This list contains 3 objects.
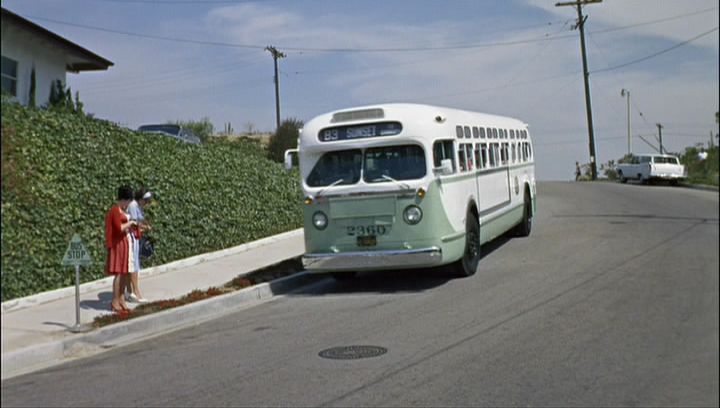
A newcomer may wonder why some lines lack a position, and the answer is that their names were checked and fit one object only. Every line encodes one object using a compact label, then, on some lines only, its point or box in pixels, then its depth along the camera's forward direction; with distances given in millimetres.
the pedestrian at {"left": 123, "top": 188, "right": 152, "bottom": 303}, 6931
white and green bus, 10234
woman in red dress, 5115
